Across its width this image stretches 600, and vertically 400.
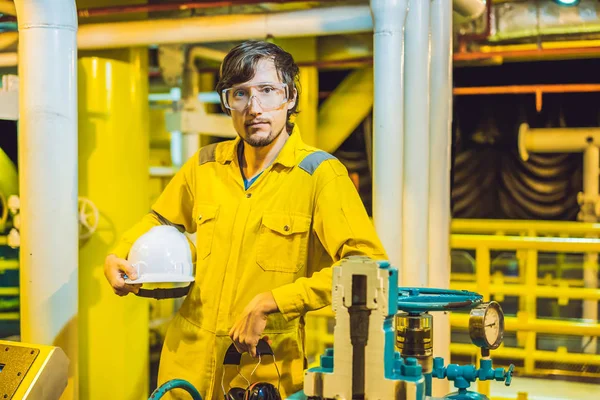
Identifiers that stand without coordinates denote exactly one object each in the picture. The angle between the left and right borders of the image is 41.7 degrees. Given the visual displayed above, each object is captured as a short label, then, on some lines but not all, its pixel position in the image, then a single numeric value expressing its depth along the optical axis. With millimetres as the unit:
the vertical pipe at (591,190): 6730
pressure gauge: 2135
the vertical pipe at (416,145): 3537
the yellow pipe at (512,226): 5923
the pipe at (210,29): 3820
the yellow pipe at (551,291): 4617
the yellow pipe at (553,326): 4277
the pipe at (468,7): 4079
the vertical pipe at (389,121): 3352
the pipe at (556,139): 7203
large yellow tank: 4043
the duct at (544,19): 5789
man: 2295
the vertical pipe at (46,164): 3105
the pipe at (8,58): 3971
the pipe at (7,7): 3721
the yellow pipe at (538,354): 4906
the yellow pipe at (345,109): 6184
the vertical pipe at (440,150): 3771
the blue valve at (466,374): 2154
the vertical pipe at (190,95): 5070
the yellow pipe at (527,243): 4332
